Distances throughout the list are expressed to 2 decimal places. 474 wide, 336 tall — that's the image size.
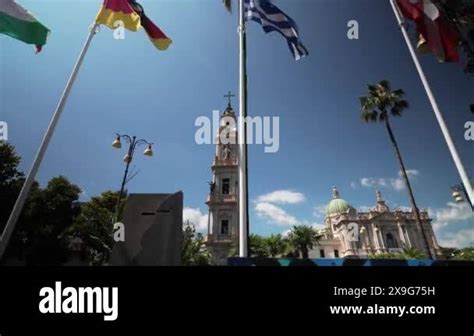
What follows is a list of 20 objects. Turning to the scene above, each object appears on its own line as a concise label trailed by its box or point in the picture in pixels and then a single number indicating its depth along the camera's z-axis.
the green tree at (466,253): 32.82
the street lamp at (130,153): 15.95
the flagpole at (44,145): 7.49
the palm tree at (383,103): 31.80
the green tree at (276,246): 49.72
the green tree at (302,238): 50.66
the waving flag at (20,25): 8.41
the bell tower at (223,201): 47.69
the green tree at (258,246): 48.06
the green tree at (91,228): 31.81
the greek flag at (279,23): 9.89
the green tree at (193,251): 28.93
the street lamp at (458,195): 14.71
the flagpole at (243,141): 7.27
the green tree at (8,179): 27.39
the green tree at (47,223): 28.50
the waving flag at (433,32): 9.80
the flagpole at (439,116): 8.51
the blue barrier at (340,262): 3.70
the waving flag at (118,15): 9.80
